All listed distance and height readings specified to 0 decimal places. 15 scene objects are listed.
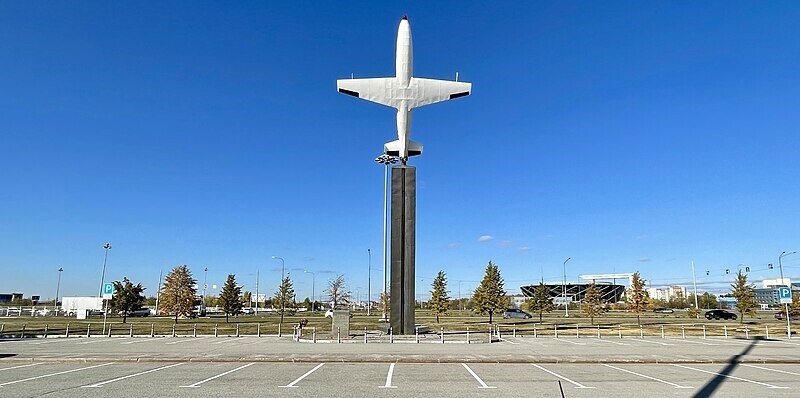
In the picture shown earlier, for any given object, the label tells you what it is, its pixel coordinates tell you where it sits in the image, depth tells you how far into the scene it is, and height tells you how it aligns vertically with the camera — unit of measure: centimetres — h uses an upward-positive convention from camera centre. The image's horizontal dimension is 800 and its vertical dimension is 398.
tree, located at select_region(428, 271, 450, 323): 7038 +12
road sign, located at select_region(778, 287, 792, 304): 4088 +33
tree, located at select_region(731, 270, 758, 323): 5878 +40
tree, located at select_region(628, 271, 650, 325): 6194 +23
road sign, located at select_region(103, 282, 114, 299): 3894 +34
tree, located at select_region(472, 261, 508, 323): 5850 +46
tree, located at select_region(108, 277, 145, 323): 6025 -32
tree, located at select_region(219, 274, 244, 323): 6475 -27
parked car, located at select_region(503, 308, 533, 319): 7844 -247
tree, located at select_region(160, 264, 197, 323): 6216 +41
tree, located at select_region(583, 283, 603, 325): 6491 -52
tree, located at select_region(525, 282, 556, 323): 7188 -34
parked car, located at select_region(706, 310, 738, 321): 7103 -221
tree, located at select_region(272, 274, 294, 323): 6638 +50
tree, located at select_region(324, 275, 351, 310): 8875 +48
